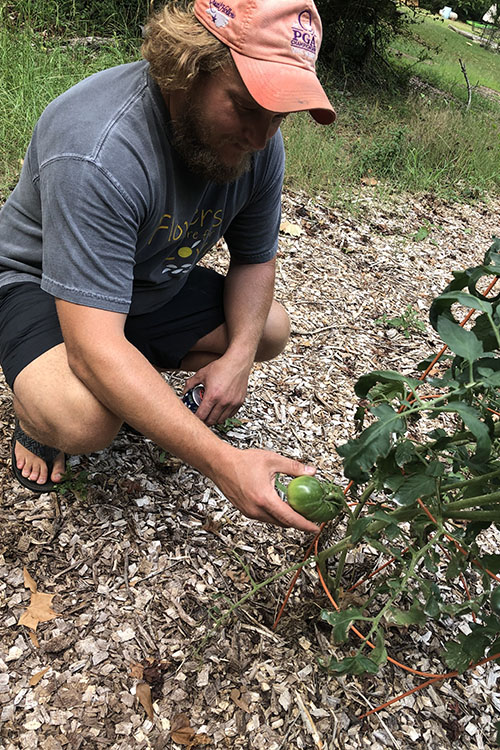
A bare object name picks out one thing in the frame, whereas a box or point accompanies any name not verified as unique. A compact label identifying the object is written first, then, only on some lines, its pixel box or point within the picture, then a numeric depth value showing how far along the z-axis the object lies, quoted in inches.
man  58.3
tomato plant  41.2
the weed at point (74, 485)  80.8
